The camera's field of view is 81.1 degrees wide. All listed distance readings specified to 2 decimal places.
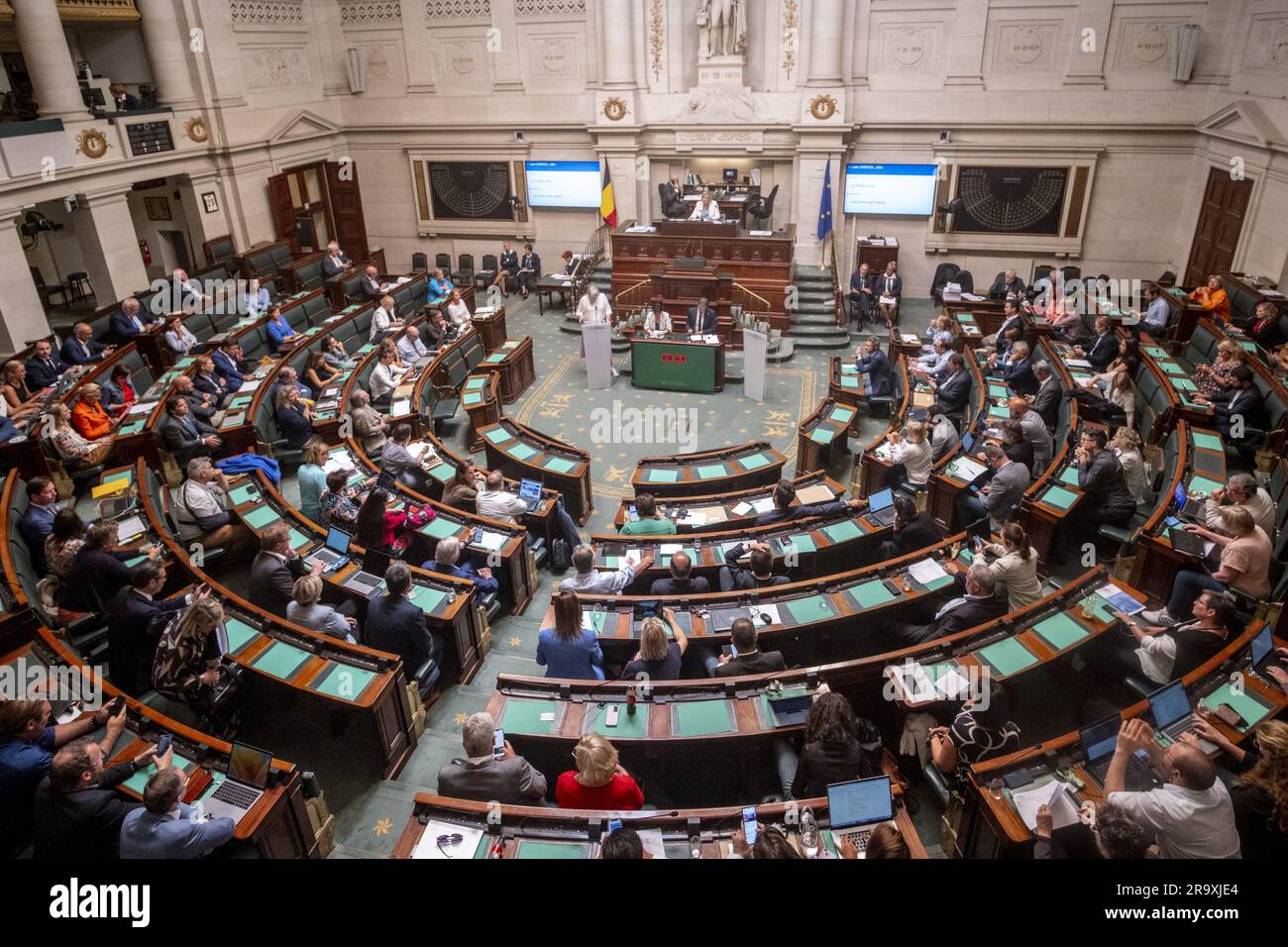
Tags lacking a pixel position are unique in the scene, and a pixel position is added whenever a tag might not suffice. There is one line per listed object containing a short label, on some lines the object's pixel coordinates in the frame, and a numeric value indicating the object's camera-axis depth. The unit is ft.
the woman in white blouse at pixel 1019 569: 19.24
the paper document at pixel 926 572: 20.30
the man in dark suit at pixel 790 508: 24.27
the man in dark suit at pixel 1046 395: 30.40
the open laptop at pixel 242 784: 13.87
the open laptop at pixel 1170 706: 14.12
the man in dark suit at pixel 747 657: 16.94
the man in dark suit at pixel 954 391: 33.17
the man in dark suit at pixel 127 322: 37.09
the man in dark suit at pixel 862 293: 49.93
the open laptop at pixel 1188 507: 21.52
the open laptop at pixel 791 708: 16.08
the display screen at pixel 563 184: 58.65
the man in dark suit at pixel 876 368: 37.32
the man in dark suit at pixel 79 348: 35.04
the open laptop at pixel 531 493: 26.37
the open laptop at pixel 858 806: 13.26
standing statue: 51.75
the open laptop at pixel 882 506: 23.86
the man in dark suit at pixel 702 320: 43.14
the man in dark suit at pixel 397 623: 18.58
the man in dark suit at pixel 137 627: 18.19
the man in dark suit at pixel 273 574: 20.16
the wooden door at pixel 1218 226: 42.55
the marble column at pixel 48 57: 38.58
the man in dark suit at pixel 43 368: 32.60
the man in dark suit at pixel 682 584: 20.49
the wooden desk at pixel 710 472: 28.71
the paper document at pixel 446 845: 13.23
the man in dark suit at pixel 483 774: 14.24
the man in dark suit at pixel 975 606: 18.12
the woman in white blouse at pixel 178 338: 37.73
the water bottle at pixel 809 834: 12.91
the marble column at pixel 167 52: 46.26
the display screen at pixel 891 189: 53.21
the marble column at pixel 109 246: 42.80
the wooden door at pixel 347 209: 62.75
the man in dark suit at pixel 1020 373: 34.01
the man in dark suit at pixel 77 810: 12.57
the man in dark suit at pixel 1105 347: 33.76
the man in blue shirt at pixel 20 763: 13.85
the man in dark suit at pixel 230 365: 35.29
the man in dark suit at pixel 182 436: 29.30
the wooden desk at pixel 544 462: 29.76
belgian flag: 56.34
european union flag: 52.85
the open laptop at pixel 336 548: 22.43
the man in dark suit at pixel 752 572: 20.39
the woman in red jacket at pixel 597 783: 13.58
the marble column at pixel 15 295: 37.73
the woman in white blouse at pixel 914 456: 27.81
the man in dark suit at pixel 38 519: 22.33
